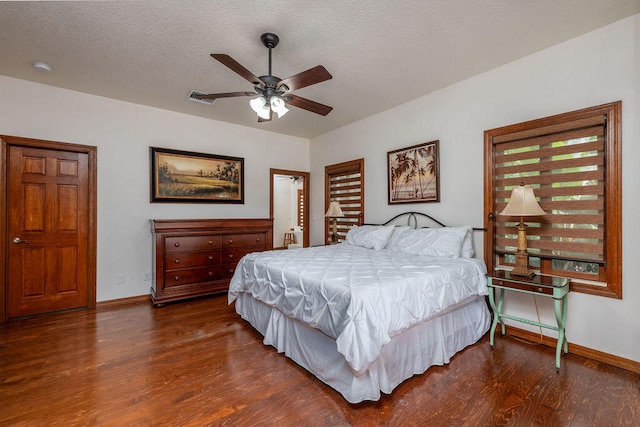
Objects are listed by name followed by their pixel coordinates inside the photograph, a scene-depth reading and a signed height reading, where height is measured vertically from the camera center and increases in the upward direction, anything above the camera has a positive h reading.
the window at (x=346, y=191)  4.72 +0.39
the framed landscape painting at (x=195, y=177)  4.19 +0.57
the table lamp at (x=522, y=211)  2.47 +0.02
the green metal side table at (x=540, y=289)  2.26 -0.63
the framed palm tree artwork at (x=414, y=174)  3.61 +0.53
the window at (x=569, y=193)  2.33 +0.18
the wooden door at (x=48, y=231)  3.30 -0.21
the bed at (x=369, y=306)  1.80 -0.70
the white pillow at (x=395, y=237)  3.56 -0.30
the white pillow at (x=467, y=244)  3.04 -0.33
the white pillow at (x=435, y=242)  2.98 -0.32
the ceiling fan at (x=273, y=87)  2.17 +1.06
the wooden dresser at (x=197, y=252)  3.76 -0.55
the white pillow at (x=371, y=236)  3.72 -0.31
